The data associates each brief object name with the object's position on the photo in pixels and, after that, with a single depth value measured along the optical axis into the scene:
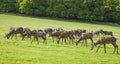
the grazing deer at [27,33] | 37.53
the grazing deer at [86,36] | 35.34
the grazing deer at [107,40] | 30.36
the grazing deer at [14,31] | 38.34
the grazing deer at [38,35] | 35.53
